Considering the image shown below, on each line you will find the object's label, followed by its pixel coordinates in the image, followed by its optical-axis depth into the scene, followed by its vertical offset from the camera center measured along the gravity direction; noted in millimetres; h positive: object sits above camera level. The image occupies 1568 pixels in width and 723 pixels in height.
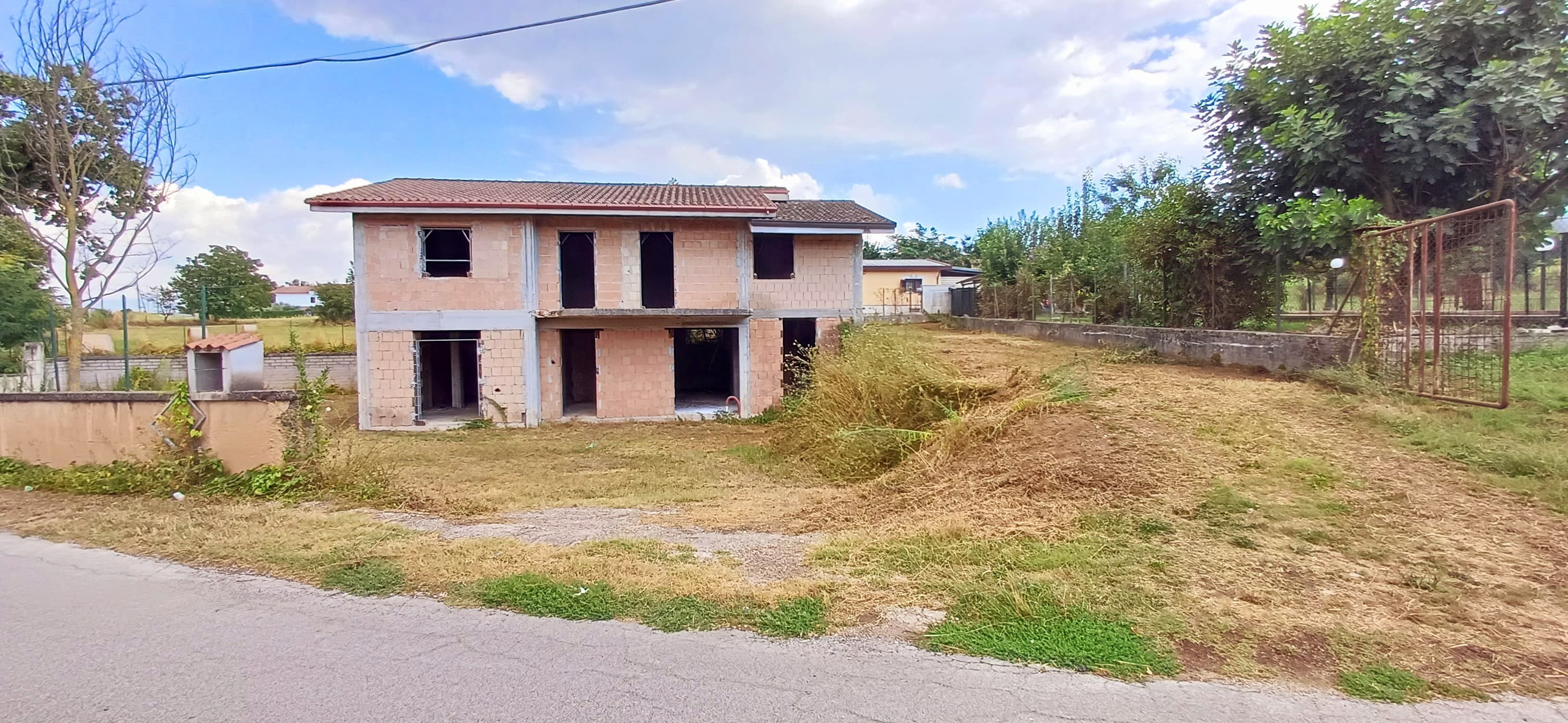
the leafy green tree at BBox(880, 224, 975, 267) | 51594 +6005
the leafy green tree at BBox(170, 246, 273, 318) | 26781 +2764
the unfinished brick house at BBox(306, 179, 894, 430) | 14859 +1056
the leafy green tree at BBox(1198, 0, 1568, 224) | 9703 +3041
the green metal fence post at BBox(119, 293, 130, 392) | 16750 +501
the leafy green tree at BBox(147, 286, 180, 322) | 20281 +1270
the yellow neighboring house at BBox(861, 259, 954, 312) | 33906 +2559
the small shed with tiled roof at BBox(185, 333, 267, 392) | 14961 -377
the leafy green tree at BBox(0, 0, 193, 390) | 13031 +3555
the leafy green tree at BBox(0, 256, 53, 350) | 16375 +935
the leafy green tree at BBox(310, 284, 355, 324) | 28281 +1546
